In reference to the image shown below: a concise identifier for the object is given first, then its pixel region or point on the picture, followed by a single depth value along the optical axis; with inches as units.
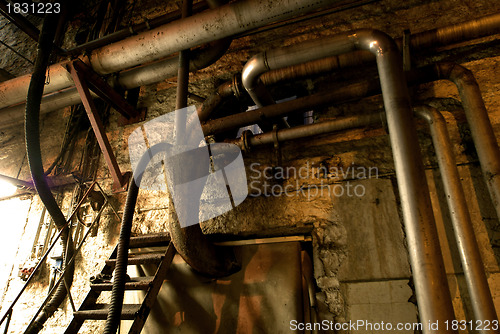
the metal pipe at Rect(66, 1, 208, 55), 144.4
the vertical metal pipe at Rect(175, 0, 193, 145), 102.3
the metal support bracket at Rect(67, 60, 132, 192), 116.5
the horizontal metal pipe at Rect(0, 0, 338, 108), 98.1
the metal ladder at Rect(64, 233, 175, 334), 87.0
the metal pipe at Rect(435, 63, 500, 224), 78.0
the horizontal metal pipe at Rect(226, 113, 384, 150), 96.9
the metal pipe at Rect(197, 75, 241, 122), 118.2
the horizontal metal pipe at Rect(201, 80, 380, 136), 101.7
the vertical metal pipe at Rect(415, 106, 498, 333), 67.9
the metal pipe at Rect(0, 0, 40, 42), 144.3
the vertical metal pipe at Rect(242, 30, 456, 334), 62.6
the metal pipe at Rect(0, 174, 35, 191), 137.3
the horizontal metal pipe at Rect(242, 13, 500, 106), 94.3
